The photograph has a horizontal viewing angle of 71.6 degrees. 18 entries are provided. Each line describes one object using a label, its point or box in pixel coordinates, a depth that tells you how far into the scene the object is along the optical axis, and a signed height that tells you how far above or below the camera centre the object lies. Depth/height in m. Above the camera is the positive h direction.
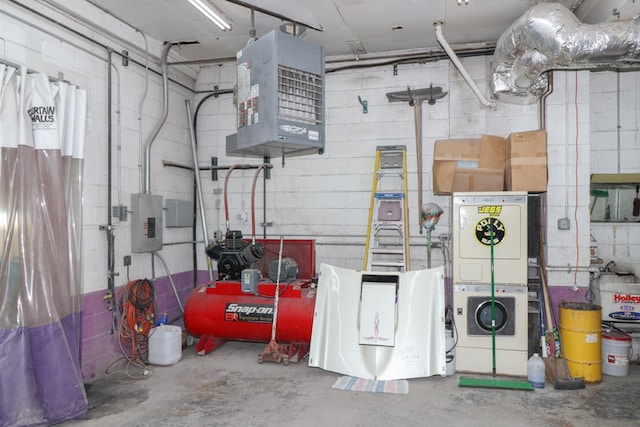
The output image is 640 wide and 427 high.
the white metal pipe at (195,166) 5.61 +0.70
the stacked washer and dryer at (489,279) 4.09 -0.56
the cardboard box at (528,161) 4.21 +0.56
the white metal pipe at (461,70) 4.46 +1.59
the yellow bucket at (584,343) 3.89 -1.09
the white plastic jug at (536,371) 3.81 -1.31
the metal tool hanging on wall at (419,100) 4.98 +1.38
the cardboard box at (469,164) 4.43 +0.57
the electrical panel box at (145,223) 4.50 -0.01
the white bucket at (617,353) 4.04 -1.23
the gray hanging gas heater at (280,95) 3.54 +1.04
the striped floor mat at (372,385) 3.70 -1.41
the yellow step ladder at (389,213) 4.71 +0.08
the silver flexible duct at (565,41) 3.44 +1.43
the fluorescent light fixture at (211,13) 3.68 +1.82
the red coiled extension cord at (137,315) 4.30 -0.93
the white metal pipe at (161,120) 4.74 +1.12
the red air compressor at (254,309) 4.41 -0.90
